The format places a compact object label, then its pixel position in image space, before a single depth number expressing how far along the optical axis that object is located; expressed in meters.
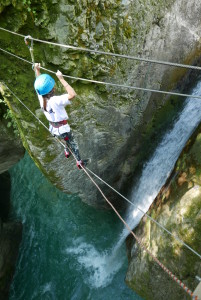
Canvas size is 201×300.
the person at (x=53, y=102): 3.04
